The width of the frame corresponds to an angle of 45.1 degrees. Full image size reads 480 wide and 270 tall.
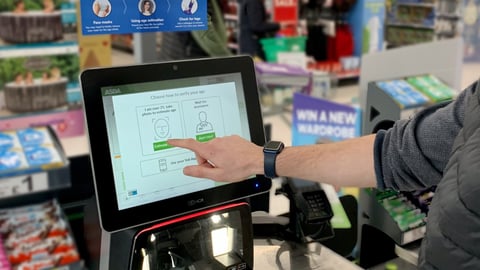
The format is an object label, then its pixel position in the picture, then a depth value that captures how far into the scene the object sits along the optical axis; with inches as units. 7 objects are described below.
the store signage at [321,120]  102.7
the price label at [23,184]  80.7
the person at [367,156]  41.3
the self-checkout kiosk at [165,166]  41.1
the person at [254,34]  197.4
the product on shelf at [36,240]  77.8
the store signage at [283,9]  217.6
